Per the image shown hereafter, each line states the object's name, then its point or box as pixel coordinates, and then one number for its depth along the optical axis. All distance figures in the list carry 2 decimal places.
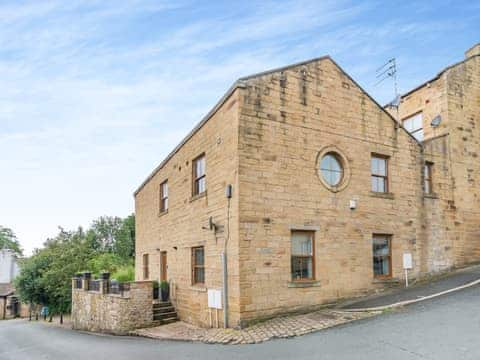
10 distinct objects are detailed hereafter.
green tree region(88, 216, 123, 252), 62.09
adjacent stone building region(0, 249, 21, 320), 44.72
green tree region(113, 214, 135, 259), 54.46
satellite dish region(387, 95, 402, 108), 20.38
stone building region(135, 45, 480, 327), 11.92
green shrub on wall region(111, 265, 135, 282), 22.59
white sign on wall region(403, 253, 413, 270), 14.50
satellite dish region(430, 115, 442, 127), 17.36
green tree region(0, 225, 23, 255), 70.56
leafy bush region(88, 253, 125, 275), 30.16
